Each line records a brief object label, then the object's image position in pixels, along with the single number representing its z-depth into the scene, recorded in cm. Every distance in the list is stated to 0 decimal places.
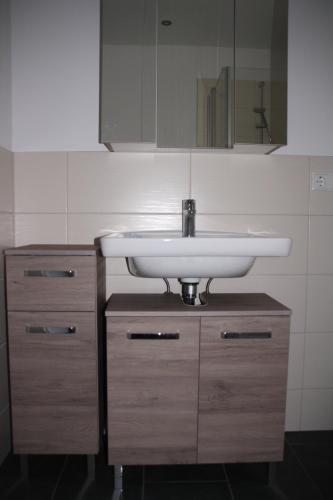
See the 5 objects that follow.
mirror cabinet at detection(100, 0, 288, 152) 136
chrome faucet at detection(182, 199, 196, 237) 141
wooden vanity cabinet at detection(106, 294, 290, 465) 117
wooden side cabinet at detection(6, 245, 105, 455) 119
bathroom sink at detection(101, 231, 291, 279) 108
